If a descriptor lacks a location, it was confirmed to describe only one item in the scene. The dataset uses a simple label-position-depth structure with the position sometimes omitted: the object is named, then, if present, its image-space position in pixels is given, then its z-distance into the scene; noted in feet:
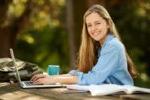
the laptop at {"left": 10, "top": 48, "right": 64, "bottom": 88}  15.20
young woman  15.25
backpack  17.50
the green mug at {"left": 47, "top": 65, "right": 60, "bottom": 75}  17.35
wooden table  12.59
